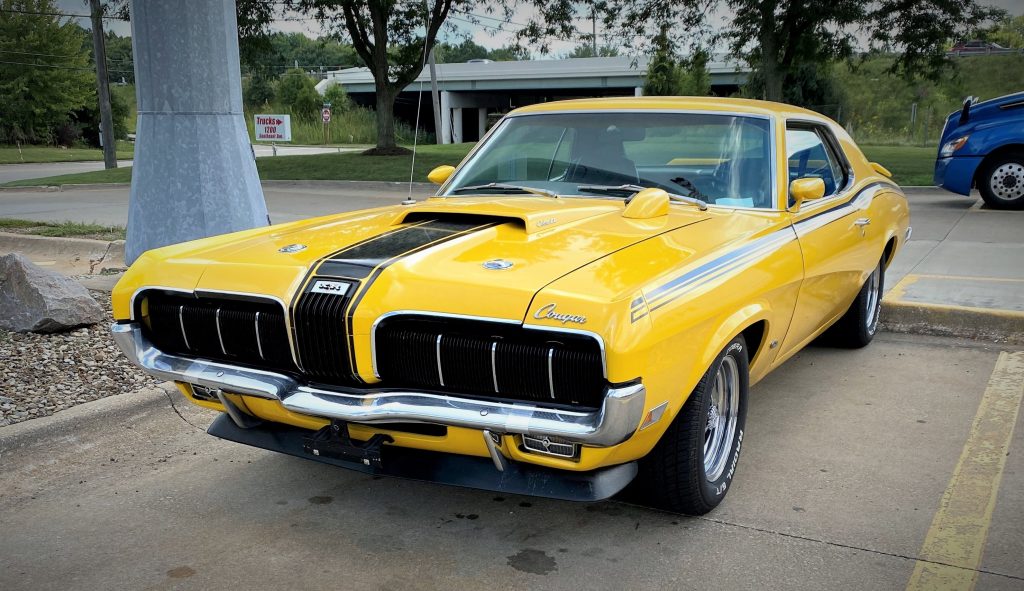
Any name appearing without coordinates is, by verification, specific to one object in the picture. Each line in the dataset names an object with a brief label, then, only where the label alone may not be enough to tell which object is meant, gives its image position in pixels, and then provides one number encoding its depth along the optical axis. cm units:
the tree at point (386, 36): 2286
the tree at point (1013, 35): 5823
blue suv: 1127
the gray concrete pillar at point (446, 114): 5252
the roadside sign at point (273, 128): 2528
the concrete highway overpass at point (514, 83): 4703
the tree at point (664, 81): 4047
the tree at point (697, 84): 3973
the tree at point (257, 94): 6969
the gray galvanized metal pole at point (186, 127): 648
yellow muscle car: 268
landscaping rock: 533
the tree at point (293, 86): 5591
